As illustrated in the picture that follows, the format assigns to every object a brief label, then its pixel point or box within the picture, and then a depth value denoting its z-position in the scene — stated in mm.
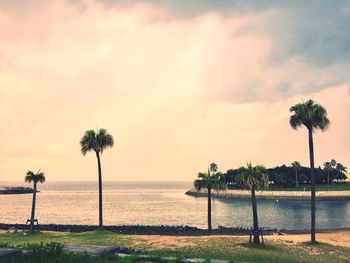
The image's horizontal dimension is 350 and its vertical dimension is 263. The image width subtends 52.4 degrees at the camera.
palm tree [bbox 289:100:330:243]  39594
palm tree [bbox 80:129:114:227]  49344
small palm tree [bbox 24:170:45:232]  54309
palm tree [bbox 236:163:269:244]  35500
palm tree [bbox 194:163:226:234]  49531
